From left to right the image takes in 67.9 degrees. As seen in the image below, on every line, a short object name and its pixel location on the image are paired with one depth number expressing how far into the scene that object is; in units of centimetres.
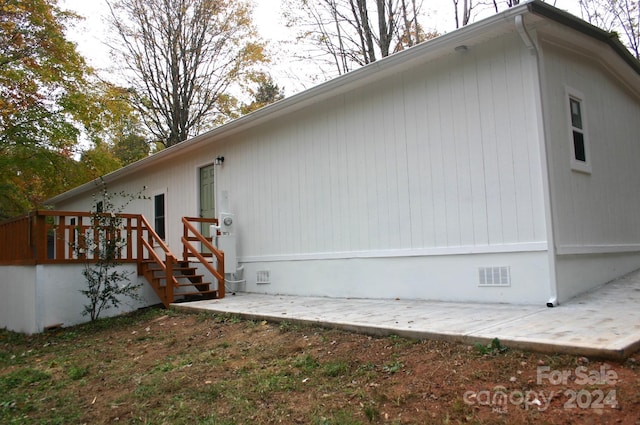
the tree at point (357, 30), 1412
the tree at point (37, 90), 977
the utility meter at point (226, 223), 858
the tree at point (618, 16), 1382
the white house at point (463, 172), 514
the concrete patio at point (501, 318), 313
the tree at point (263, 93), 1898
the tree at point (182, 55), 1717
